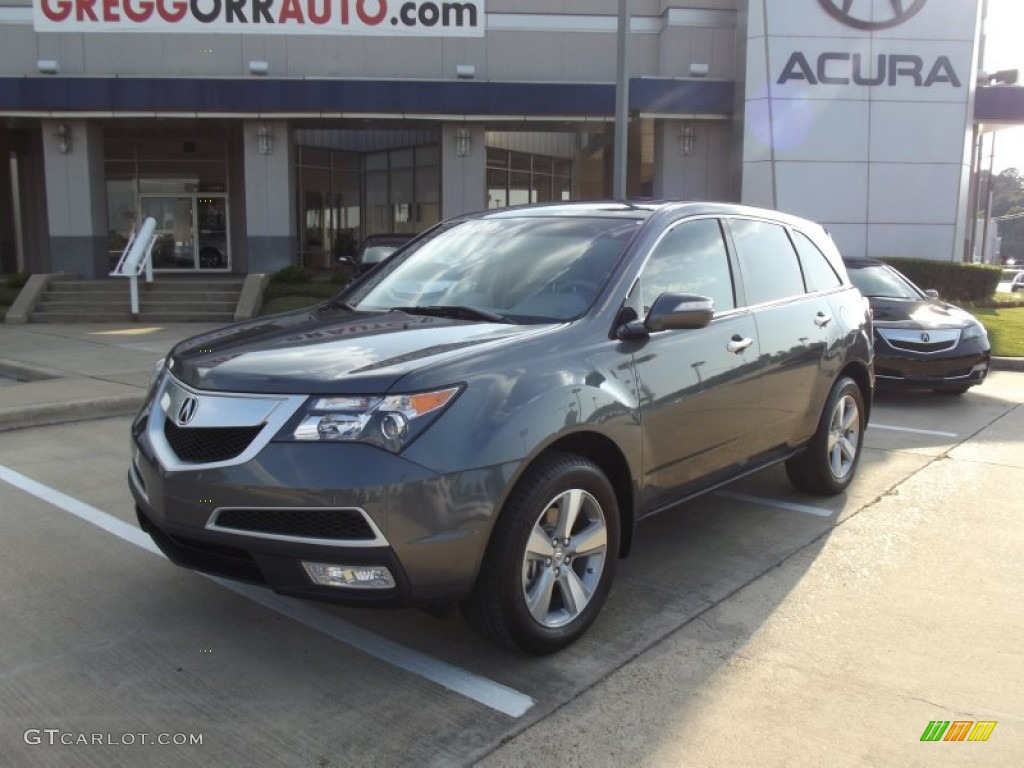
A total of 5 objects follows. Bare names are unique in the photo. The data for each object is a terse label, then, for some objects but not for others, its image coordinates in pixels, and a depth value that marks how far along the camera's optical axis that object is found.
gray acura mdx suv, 3.02
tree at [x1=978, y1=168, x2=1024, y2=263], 121.12
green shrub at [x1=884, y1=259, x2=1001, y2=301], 18.27
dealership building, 17.97
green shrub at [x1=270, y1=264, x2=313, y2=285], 17.58
